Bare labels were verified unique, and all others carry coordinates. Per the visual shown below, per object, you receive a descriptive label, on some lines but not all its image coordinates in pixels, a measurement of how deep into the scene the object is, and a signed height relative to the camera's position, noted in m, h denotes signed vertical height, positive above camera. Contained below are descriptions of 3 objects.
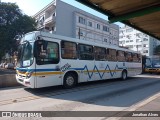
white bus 10.32 +0.06
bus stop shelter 4.94 +1.35
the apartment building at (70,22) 44.04 +9.46
